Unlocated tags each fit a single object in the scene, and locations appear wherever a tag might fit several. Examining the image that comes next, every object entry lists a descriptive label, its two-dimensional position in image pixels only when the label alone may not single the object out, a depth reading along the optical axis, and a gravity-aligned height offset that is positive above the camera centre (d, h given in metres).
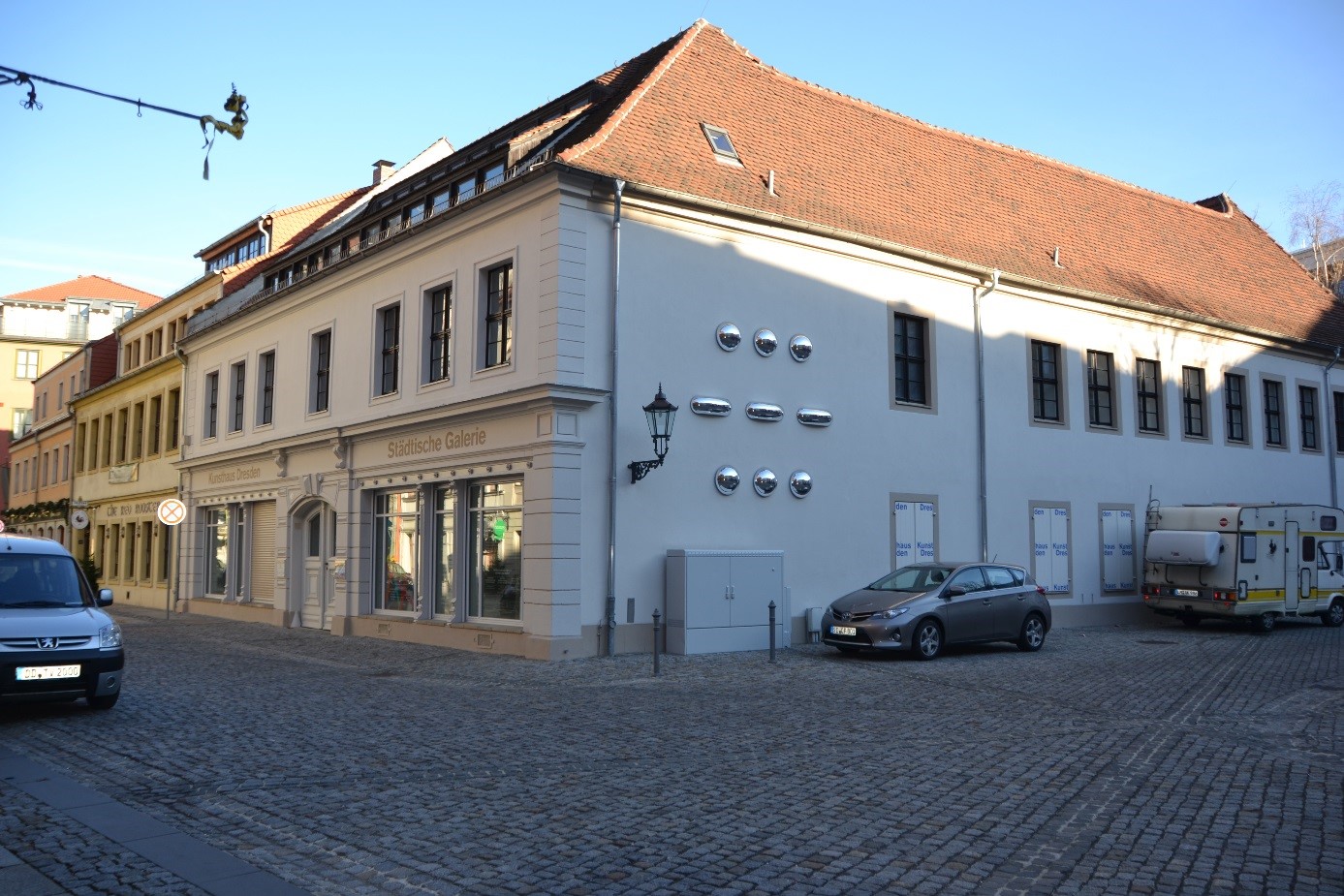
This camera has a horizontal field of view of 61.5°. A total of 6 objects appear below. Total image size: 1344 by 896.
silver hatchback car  17.50 -1.10
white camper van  23.64 -0.41
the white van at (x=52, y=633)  11.05 -0.94
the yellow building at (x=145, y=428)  34.97 +3.86
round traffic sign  25.92 +0.64
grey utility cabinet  17.95 -0.92
